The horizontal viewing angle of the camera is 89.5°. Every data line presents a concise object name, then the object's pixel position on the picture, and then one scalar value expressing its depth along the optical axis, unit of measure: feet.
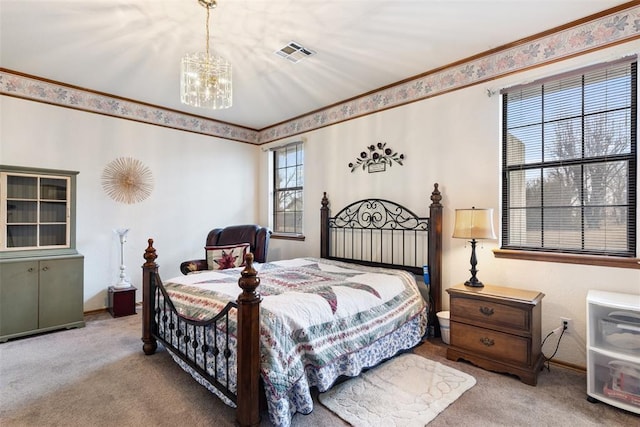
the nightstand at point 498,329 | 7.63
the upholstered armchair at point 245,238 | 14.37
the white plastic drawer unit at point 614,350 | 6.52
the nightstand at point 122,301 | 12.48
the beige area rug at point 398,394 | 6.30
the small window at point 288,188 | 16.43
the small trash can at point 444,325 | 9.85
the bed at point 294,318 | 5.66
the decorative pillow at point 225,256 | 12.67
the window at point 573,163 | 7.79
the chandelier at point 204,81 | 7.95
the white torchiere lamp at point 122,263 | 12.94
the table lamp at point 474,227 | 8.71
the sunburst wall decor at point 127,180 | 13.28
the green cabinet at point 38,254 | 10.21
